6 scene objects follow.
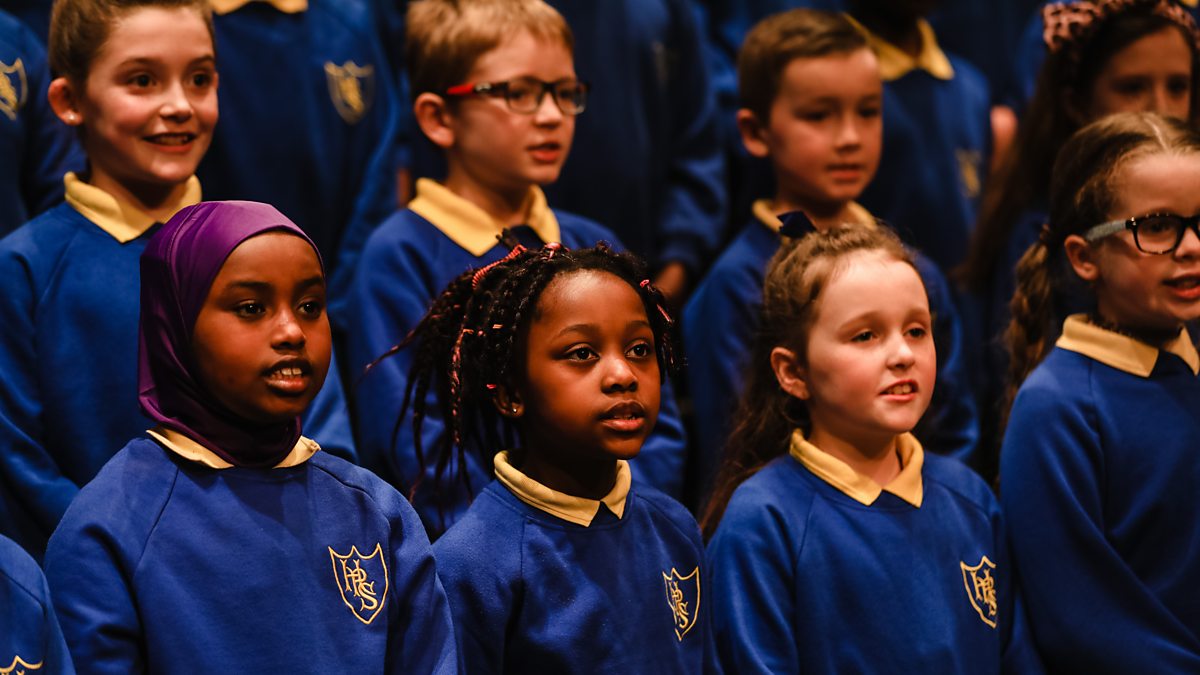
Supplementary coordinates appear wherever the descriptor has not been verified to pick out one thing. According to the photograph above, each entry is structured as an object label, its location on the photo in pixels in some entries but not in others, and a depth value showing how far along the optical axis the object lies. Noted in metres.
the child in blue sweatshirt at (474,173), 6.74
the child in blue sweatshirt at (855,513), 5.75
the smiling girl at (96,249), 5.64
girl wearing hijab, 4.49
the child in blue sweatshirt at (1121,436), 6.12
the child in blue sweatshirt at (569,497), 5.15
